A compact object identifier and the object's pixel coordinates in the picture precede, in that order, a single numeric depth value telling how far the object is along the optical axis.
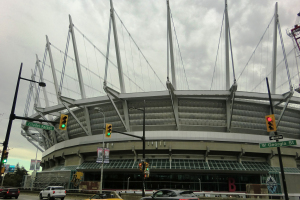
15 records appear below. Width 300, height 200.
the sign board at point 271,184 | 36.11
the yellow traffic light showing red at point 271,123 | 16.03
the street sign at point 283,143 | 16.00
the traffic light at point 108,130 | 21.30
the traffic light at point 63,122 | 18.05
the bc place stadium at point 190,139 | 38.00
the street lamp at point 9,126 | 15.36
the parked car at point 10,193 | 27.47
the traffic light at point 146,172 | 20.31
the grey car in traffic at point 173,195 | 12.18
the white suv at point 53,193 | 25.09
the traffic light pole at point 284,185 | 14.80
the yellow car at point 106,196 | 14.72
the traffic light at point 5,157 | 16.07
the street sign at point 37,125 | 17.73
